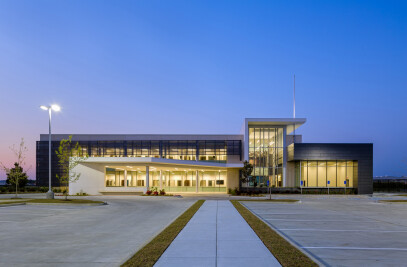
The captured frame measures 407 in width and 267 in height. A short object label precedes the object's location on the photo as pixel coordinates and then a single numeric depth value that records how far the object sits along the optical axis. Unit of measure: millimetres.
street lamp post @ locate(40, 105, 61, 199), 30953
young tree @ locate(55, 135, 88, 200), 34406
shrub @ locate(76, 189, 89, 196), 43531
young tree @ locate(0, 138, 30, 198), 40581
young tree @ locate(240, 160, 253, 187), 50125
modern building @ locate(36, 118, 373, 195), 48125
